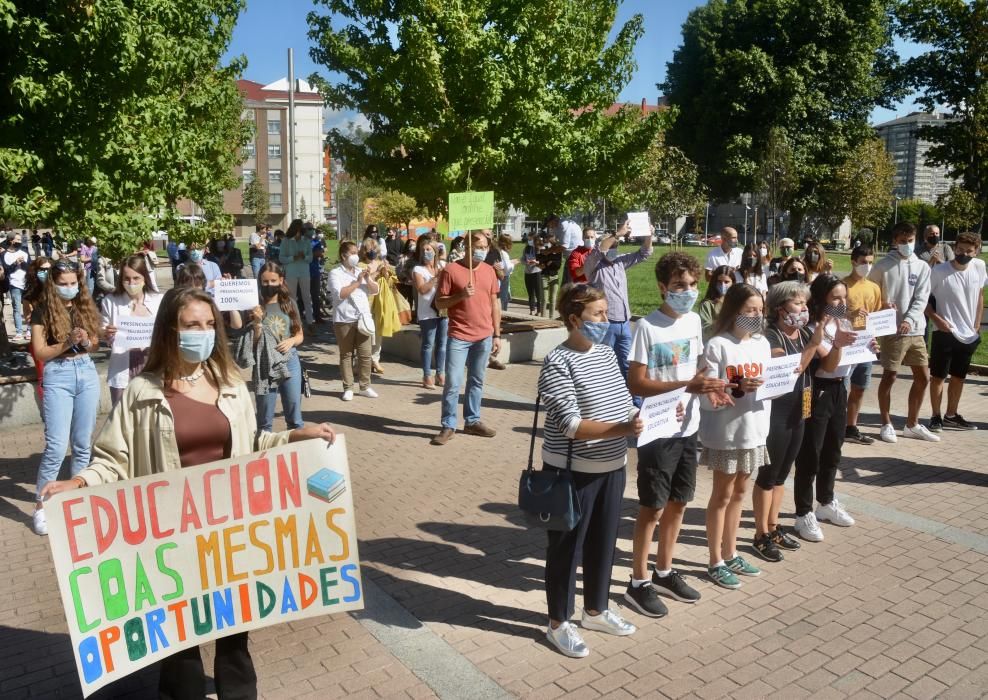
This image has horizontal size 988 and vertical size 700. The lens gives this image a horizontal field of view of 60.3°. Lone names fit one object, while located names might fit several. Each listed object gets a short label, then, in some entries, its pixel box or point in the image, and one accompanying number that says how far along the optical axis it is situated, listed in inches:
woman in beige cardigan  139.6
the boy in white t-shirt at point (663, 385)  187.9
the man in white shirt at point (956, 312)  339.3
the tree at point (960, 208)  903.7
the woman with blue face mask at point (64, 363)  240.5
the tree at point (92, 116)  345.7
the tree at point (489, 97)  510.9
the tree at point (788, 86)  1691.7
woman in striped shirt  163.8
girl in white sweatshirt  194.9
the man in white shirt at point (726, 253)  431.8
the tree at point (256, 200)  3034.0
